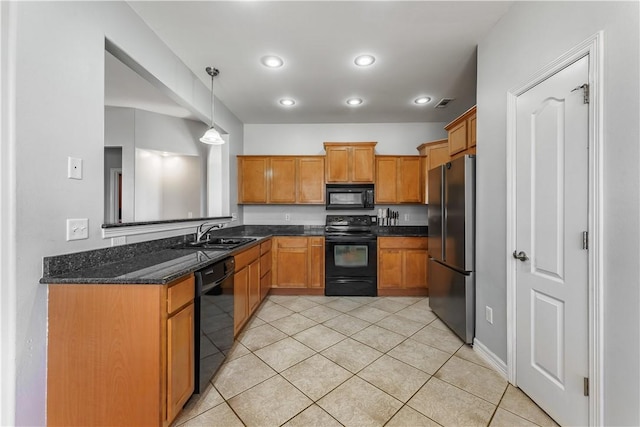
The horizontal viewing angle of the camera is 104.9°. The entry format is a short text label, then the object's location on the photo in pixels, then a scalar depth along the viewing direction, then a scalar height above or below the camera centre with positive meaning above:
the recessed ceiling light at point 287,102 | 3.34 +1.56
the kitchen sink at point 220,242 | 2.29 -0.31
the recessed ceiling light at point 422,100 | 3.30 +1.56
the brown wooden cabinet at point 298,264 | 3.69 -0.76
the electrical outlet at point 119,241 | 1.67 -0.19
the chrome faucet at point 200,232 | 2.67 -0.21
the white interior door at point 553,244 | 1.30 -0.18
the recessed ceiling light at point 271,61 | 2.40 +1.53
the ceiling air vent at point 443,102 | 3.30 +1.55
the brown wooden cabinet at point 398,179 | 3.94 +0.57
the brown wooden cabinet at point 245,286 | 2.25 -0.75
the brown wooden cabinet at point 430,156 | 3.57 +0.87
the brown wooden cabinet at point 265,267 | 3.15 -0.73
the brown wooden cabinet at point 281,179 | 4.02 +0.57
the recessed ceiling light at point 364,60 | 2.39 +1.53
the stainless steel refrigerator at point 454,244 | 2.19 -0.29
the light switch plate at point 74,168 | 1.37 +0.26
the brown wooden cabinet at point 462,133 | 2.33 +0.83
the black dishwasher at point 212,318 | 1.57 -0.75
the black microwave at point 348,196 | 4.02 +0.30
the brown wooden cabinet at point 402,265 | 3.60 -0.75
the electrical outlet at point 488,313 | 2.00 -0.82
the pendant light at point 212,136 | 2.51 +0.80
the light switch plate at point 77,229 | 1.37 -0.09
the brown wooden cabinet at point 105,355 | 1.24 -0.71
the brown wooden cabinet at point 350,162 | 3.89 +0.83
